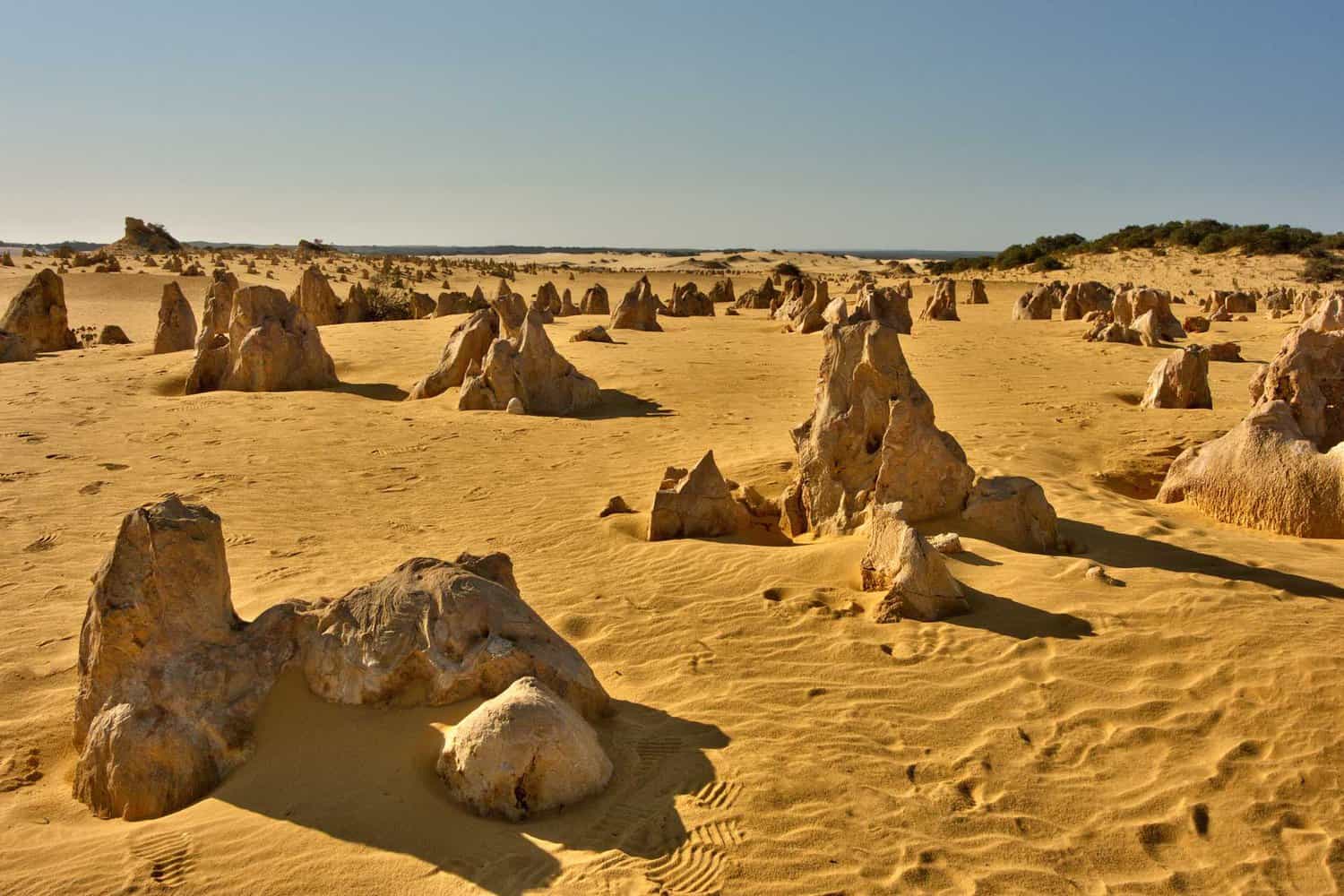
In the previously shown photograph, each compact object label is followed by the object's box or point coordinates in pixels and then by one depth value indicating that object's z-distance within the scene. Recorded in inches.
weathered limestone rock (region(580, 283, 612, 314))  970.7
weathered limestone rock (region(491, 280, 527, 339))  600.1
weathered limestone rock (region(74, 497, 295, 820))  151.7
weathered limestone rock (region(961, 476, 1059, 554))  267.9
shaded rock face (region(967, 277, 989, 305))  1130.0
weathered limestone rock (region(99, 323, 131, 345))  751.1
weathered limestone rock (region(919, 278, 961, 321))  898.7
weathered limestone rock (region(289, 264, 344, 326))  785.6
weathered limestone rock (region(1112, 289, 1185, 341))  754.2
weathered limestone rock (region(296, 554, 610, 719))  166.1
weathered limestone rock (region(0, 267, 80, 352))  699.4
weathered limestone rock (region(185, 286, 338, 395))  509.0
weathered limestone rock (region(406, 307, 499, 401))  506.9
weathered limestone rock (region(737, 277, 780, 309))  1063.9
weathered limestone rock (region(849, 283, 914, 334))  719.7
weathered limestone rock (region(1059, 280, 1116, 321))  925.8
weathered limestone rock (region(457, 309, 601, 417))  471.2
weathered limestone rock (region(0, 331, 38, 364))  630.5
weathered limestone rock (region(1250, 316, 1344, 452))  336.8
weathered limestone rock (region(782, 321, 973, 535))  279.9
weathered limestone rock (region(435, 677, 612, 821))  146.3
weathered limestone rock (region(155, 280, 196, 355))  657.0
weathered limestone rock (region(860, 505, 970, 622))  221.3
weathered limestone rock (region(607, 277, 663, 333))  766.5
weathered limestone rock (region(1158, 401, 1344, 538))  283.1
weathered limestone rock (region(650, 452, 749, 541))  288.2
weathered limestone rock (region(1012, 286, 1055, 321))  932.0
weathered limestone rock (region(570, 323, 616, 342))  685.3
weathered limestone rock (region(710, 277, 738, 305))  1189.7
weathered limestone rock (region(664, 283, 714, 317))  966.4
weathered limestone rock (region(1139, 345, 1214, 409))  447.5
